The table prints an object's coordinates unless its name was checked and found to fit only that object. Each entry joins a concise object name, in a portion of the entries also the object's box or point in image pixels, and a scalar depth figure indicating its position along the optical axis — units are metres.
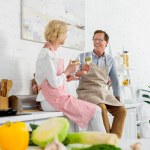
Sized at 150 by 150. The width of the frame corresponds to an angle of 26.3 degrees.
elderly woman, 2.92
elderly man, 3.48
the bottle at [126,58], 4.93
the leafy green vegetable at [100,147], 1.05
